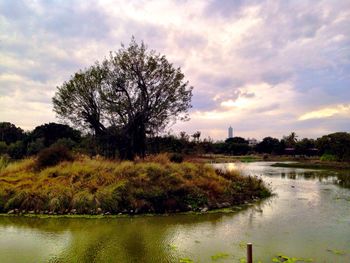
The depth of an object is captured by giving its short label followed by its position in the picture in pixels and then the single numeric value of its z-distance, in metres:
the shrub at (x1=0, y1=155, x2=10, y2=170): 19.30
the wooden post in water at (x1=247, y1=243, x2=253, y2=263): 5.58
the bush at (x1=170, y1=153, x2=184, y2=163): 20.39
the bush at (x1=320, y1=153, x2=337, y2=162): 55.12
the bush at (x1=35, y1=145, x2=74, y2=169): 17.64
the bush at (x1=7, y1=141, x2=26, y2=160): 48.44
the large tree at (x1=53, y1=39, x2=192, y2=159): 22.38
